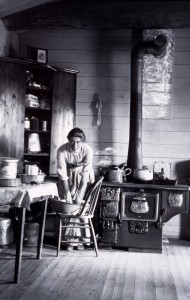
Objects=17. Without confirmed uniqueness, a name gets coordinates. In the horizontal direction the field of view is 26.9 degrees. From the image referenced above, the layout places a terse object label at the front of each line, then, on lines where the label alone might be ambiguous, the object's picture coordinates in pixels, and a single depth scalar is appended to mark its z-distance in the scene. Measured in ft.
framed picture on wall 18.66
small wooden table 11.04
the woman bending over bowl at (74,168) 15.64
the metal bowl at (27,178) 13.32
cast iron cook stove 15.74
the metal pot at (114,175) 16.35
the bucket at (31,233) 16.25
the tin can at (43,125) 18.29
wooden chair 14.35
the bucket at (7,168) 12.21
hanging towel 19.13
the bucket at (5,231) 15.40
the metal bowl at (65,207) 14.55
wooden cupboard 17.07
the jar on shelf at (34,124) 18.15
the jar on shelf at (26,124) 18.04
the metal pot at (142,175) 16.32
